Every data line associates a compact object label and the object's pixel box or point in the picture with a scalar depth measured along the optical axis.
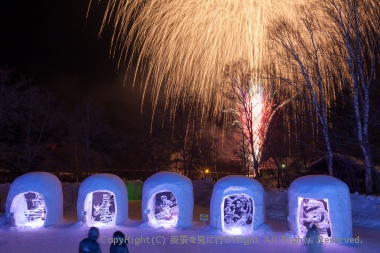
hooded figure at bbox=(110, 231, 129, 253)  5.96
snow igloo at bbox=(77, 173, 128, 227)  13.65
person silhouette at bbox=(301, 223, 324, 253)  8.15
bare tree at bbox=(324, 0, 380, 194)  16.25
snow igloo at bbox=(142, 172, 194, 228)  13.40
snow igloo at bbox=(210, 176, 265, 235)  12.59
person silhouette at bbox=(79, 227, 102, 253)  5.73
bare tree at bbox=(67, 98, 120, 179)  33.62
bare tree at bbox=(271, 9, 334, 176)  17.34
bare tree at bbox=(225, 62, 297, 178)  24.50
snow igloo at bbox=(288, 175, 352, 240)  11.62
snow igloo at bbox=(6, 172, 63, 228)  13.62
